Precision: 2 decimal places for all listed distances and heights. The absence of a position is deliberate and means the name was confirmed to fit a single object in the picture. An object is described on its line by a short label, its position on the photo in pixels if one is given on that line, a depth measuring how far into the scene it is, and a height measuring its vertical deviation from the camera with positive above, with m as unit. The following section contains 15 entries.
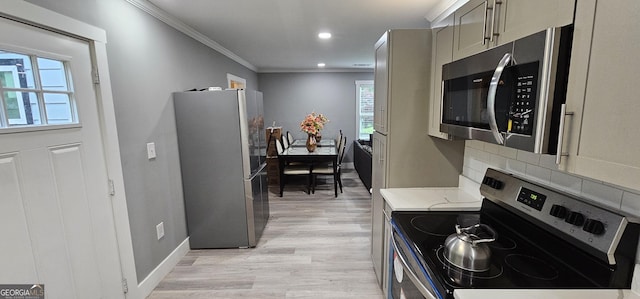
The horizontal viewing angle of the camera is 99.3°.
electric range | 0.94 -0.61
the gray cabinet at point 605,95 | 0.64 +0.03
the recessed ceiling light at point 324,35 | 3.16 +0.90
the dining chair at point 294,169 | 4.56 -0.97
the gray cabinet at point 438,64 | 1.57 +0.28
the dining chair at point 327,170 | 4.58 -0.99
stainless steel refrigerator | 2.67 -0.53
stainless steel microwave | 0.81 +0.06
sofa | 4.65 -0.95
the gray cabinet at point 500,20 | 0.84 +0.32
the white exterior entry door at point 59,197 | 1.26 -0.43
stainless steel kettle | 1.06 -0.56
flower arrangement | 4.89 -0.24
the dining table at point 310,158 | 4.54 -0.77
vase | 4.85 -0.56
